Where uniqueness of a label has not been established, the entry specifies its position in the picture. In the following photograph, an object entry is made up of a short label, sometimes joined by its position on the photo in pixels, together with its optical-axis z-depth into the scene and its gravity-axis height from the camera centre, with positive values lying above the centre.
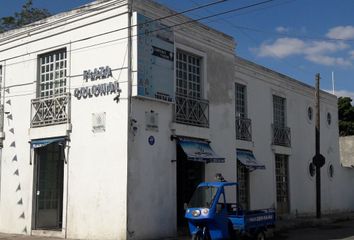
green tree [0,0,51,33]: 31.70 +10.56
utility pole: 23.86 +1.28
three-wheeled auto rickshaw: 13.39 -0.79
